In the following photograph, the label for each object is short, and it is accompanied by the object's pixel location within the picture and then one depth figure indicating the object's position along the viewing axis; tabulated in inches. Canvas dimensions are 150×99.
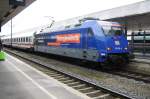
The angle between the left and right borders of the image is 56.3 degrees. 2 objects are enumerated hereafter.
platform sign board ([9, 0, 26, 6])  294.9
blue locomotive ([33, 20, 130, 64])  313.3
